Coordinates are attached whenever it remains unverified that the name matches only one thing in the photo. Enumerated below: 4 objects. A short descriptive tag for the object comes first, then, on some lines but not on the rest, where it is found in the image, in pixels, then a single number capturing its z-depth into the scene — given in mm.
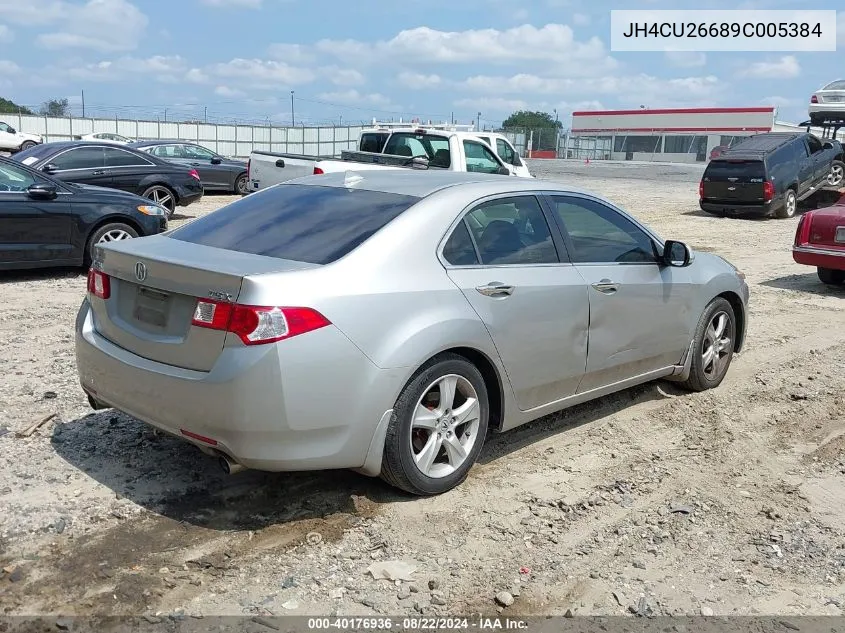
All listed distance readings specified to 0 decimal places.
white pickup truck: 14078
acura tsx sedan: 3805
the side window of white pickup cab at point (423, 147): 14664
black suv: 19156
